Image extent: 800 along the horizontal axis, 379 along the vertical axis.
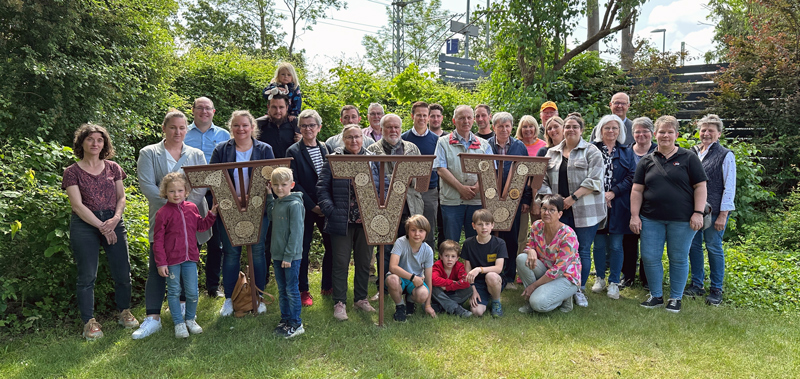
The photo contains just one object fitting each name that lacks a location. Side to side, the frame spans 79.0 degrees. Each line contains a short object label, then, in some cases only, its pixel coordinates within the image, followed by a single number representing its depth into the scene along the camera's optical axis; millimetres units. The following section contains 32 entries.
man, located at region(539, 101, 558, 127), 6512
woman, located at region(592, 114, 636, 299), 5273
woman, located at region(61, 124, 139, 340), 4129
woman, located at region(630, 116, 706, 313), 4727
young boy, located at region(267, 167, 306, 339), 4156
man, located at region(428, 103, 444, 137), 5691
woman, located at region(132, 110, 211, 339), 4340
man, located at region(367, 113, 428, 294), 4742
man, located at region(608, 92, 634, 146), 5949
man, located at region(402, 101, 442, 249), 5270
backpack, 4633
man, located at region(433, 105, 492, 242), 5141
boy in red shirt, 4688
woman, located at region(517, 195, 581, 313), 4711
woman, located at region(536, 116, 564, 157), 5453
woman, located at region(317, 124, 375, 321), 4559
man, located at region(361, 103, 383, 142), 5832
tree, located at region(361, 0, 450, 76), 35812
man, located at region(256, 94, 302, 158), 5266
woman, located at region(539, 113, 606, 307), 5004
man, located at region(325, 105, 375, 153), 5532
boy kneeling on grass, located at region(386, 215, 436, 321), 4504
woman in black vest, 5039
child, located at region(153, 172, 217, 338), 4121
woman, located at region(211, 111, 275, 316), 4574
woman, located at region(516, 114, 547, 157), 5773
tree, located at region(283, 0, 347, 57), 25797
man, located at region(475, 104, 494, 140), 5609
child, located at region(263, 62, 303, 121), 5445
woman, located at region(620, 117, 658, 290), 5320
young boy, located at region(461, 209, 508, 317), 4676
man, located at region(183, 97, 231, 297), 4980
